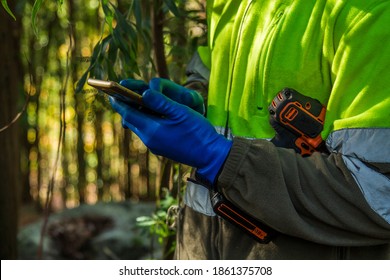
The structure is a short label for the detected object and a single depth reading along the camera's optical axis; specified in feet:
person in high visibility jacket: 5.22
